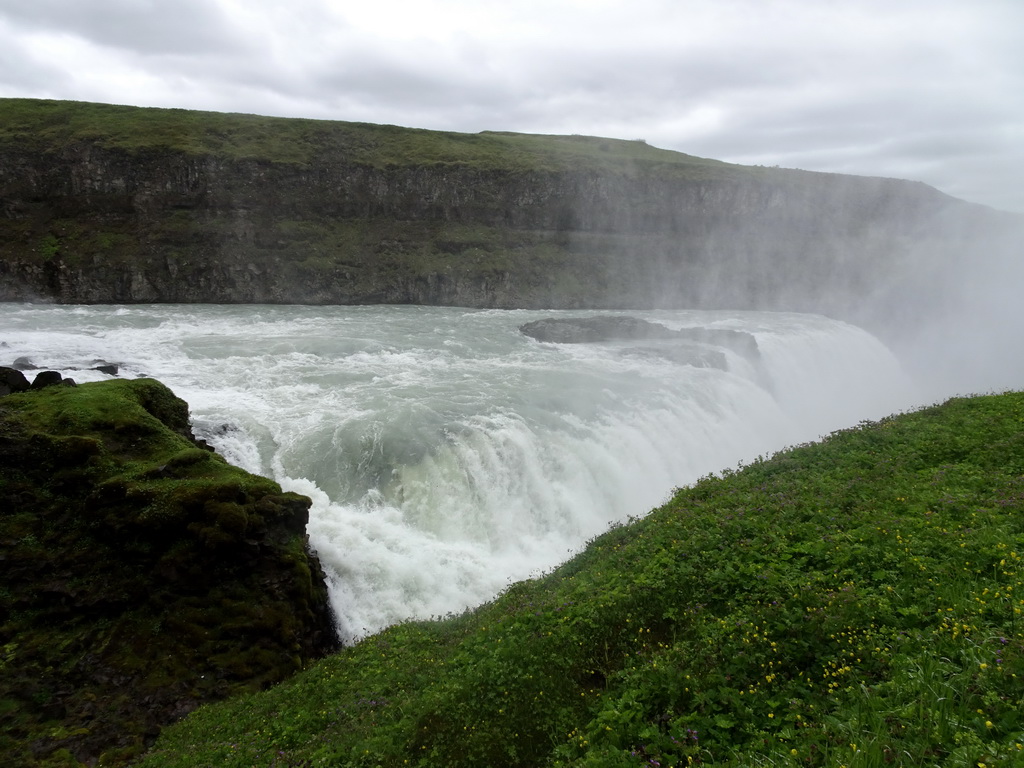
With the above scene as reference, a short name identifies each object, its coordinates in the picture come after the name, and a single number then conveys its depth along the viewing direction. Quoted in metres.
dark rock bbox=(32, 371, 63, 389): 15.12
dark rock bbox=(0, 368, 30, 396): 14.67
